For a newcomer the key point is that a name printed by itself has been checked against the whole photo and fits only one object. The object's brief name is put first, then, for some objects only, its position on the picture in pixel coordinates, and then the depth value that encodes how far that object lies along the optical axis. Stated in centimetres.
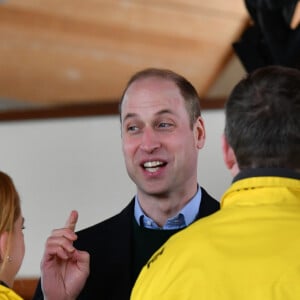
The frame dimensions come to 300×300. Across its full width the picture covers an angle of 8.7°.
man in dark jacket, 397
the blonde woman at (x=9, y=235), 383
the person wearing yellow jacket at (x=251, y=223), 334
